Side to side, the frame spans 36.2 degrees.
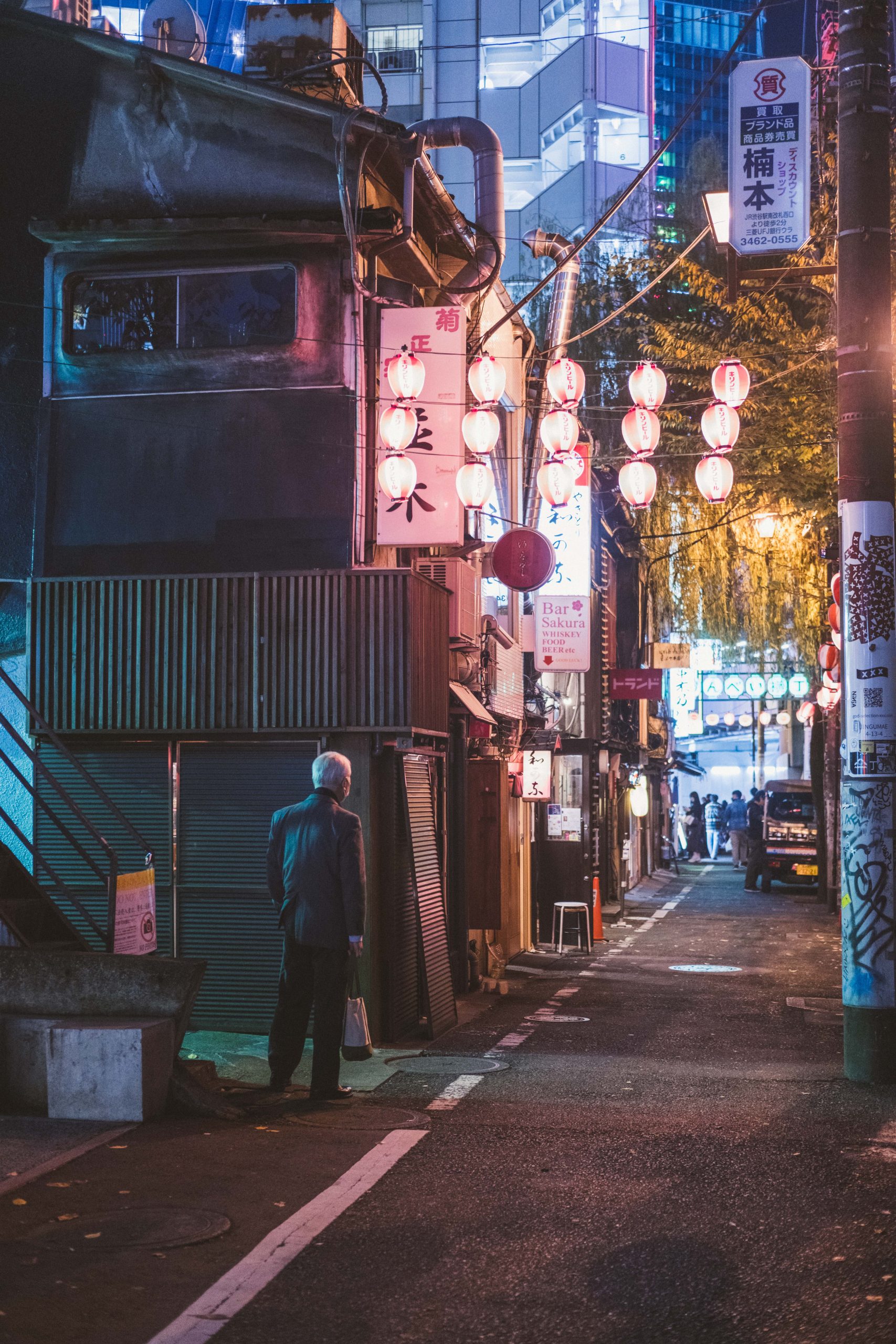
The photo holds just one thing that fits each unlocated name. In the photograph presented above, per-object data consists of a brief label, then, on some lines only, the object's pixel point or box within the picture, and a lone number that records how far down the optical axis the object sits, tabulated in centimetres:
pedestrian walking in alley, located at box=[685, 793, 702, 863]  4778
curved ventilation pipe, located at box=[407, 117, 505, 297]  1725
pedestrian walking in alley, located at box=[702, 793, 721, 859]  5241
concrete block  847
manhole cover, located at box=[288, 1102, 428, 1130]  859
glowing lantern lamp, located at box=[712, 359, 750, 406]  1585
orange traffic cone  2203
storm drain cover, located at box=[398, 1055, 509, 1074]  1070
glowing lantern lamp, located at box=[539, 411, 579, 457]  1770
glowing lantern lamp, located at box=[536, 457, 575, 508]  1772
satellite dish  1647
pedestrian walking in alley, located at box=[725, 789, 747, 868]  4481
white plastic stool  2031
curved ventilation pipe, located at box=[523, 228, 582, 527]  2055
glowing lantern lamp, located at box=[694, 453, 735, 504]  1712
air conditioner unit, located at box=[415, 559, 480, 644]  1489
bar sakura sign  2097
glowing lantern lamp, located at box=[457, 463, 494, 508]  1518
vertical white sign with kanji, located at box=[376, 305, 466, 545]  1327
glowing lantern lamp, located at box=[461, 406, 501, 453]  1521
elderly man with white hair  941
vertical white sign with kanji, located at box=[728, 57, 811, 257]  1321
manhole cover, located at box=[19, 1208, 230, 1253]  602
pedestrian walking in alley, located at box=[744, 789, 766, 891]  3450
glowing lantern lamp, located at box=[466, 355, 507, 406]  1545
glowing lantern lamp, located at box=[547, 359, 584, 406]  1755
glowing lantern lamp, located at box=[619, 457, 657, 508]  1866
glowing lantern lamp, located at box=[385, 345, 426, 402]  1317
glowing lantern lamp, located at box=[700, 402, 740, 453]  1614
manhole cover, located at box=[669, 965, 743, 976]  1792
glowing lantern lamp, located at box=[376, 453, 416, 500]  1313
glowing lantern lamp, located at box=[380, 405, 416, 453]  1312
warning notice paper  988
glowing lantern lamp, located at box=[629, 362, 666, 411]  1675
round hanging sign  1648
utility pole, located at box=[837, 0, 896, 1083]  1015
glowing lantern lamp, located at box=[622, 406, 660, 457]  1689
